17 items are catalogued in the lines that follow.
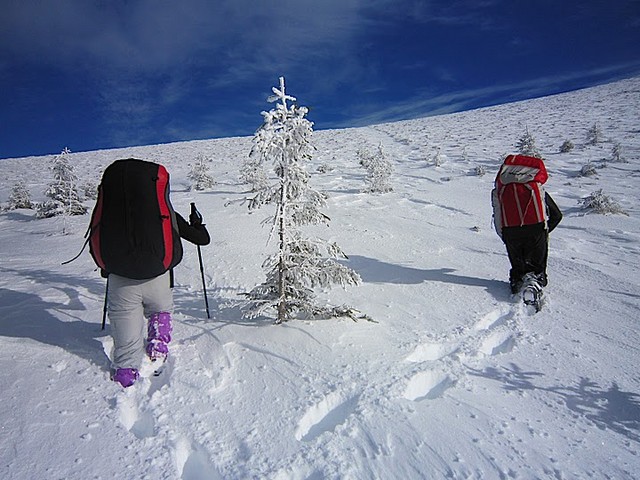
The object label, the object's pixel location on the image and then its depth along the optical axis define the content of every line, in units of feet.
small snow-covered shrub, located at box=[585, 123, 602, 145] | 61.67
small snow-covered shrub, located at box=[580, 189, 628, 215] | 28.43
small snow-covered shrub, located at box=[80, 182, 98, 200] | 50.36
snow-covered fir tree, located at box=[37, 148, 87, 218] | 37.35
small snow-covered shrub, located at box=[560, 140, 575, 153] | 59.26
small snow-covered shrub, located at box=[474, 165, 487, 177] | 48.81
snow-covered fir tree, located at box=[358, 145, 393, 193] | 40.78
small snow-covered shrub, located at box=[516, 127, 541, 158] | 49.23
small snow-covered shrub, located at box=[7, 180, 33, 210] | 43.69
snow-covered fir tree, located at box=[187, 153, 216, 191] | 47.21
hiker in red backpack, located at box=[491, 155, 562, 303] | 15.47
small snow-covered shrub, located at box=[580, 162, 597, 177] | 43.45
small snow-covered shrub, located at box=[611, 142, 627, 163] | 48.44
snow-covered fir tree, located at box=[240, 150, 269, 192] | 40.73
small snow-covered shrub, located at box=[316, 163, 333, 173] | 55.34
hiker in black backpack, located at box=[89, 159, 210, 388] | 9.02
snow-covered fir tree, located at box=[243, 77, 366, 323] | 10.54
